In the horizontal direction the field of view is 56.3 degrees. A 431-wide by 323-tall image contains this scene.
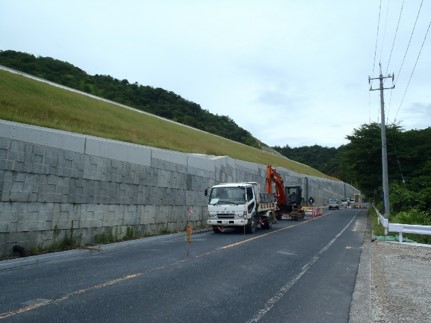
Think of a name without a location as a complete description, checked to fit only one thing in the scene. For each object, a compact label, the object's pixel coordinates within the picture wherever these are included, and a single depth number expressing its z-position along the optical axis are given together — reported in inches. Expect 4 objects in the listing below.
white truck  788.0
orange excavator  1272.1
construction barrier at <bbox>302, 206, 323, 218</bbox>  1594.5
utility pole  988.6
